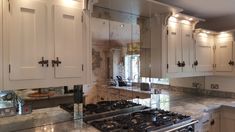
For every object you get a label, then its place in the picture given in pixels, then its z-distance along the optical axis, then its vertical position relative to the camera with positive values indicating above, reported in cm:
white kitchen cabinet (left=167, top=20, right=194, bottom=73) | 278 +26
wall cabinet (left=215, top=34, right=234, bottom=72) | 324 +19
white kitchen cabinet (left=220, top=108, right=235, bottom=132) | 282 -80
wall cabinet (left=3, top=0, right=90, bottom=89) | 148 +18
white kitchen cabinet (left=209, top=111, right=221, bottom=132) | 279 -83
